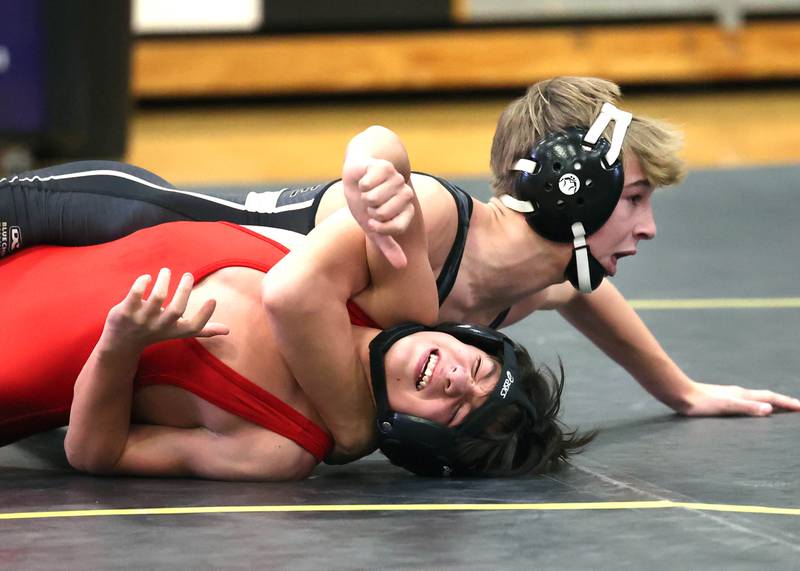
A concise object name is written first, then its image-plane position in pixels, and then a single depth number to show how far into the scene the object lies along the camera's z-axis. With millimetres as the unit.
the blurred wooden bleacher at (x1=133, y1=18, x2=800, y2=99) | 20266
